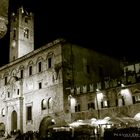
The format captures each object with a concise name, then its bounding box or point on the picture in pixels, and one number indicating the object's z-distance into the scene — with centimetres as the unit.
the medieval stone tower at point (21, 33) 4653
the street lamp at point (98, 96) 2839
